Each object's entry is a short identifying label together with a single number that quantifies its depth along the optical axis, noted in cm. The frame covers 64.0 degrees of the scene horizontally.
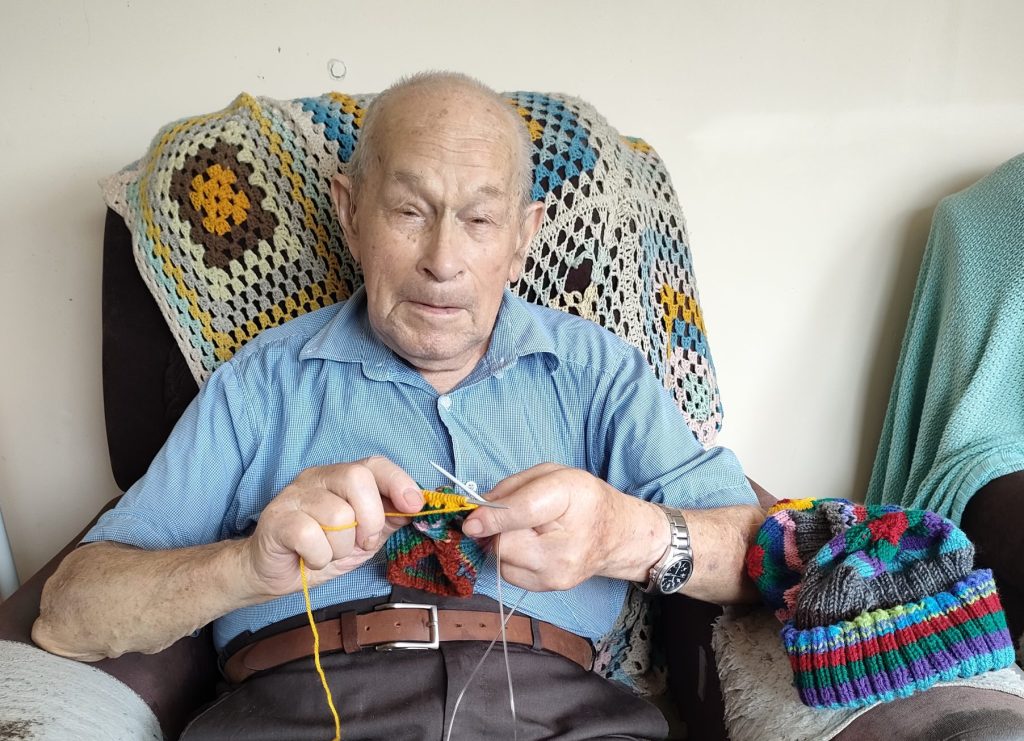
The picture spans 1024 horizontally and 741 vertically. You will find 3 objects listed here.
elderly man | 100
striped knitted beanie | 90
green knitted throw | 160
